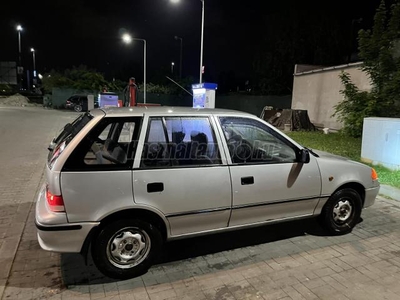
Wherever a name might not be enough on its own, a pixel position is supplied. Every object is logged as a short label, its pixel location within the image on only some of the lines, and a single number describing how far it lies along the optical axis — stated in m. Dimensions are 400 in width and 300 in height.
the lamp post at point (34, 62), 59.64
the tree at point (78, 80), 39.38
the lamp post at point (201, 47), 16.97
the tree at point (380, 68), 12.57
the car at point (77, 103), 32.22
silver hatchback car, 3.11
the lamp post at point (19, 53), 40.75
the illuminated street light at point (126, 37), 27.44
